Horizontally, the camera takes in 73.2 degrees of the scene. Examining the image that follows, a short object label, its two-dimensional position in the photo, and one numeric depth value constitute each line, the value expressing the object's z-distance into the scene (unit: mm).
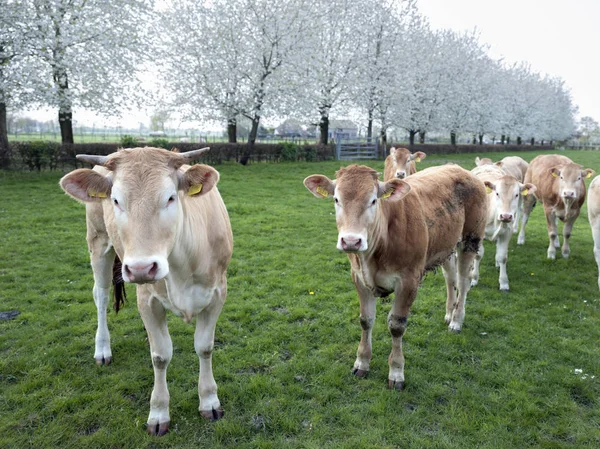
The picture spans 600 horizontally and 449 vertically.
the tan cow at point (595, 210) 6355
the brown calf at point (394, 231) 3562
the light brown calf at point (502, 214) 6570
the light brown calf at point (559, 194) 7902
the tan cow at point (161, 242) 2469
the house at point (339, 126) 41906
